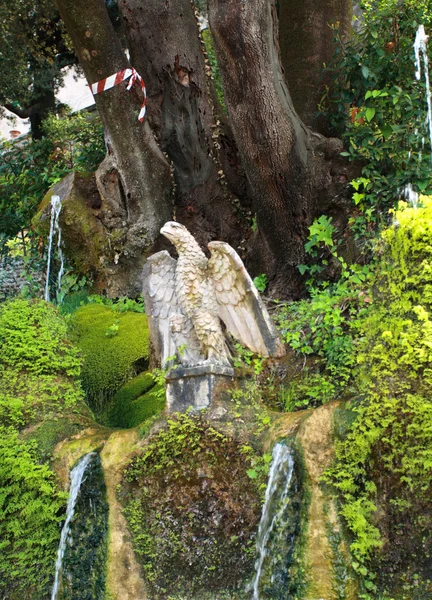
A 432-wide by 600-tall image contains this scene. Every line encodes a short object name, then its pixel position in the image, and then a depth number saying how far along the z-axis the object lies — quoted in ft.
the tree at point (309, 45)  24.30
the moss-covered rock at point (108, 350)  20.40
